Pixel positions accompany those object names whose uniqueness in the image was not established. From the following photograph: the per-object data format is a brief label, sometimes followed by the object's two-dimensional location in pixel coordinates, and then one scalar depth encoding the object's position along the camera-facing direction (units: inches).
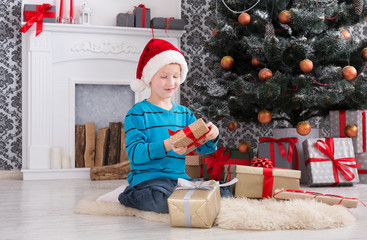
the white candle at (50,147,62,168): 133.8
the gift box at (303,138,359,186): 104.0
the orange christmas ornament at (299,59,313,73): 102.1
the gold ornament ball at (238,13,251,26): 111.3
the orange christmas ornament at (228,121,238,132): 123.1
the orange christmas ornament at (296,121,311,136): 106.7
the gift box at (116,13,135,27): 143.6
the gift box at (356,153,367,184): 112.7
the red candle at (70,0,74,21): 139.1
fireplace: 134.8
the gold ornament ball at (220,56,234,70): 116.4
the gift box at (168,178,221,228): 55.0
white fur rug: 57.1
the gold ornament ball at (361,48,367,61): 110.5
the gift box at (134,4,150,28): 145.3
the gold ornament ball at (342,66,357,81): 103.5
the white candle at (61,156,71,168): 136.4
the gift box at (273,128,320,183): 112.4
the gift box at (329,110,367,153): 112.5
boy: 66.0
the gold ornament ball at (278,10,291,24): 107.3
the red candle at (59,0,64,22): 138.5
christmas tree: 104.1
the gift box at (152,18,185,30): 145.6
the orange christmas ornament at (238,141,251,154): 114.7
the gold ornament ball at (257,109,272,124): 109.8
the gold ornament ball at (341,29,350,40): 112.0
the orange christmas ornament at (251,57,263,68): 111.1
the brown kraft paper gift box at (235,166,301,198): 81.0
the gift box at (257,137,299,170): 107.3
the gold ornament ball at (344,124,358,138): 111.6
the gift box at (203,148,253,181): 113.8
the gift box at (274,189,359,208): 67.8
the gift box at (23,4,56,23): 132.7
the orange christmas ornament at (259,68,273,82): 105.4
